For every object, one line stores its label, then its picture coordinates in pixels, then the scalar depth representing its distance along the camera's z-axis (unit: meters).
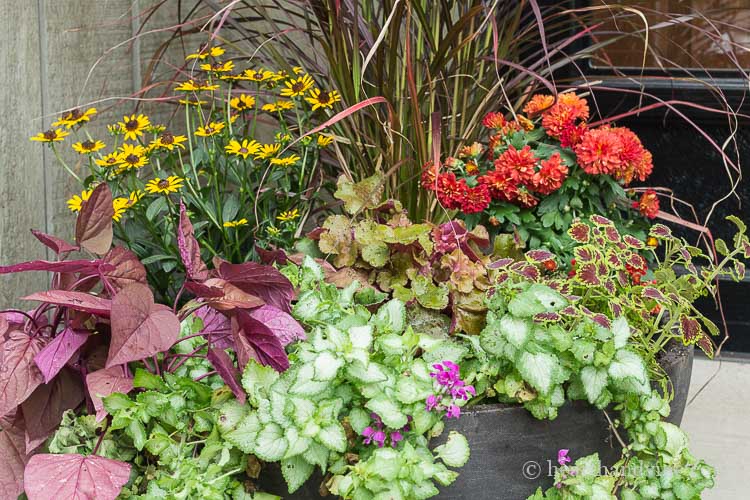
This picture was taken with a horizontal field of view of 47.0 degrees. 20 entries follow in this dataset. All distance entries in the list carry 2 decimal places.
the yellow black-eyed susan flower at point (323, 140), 1.71
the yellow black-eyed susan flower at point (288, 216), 1.63
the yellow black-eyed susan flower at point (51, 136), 1.51
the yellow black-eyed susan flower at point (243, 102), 1.75
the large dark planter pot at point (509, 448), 1.16
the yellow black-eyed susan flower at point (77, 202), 1.56
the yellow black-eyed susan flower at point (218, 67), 1.66
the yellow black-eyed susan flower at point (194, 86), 1.62
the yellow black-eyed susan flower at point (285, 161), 1.60
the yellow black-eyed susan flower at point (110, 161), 1.54
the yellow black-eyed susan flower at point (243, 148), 1.60
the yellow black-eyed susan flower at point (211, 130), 1.63
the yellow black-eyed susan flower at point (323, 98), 1.63
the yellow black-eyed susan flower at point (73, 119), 1.52
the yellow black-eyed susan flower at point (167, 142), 1.60
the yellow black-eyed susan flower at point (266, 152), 1.62
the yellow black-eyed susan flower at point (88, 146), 1.54
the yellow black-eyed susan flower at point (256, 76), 1.68
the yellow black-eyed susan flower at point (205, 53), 1.68
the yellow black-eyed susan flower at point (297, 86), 1.65
